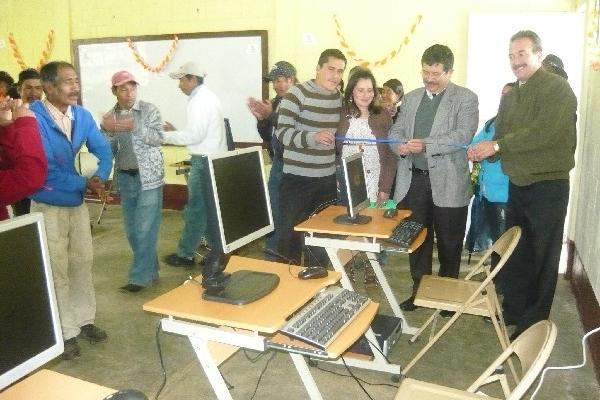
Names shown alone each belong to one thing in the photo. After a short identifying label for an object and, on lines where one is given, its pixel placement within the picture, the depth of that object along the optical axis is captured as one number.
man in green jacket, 2.66
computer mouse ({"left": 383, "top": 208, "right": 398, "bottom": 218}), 2.98
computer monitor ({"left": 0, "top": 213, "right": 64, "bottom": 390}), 1.17
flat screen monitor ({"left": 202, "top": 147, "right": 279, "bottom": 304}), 1.82
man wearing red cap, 3.55
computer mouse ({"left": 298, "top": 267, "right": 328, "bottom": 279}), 2.00
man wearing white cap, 4.02
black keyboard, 2.61
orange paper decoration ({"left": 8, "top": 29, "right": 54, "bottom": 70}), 6.95
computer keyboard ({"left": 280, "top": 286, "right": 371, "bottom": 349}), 1.60
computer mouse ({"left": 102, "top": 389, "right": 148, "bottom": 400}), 1.14
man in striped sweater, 3.25
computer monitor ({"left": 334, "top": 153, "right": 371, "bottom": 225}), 2.70
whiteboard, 5.84
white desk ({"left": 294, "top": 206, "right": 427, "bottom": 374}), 2.64
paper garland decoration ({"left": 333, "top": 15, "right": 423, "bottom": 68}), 5.20
